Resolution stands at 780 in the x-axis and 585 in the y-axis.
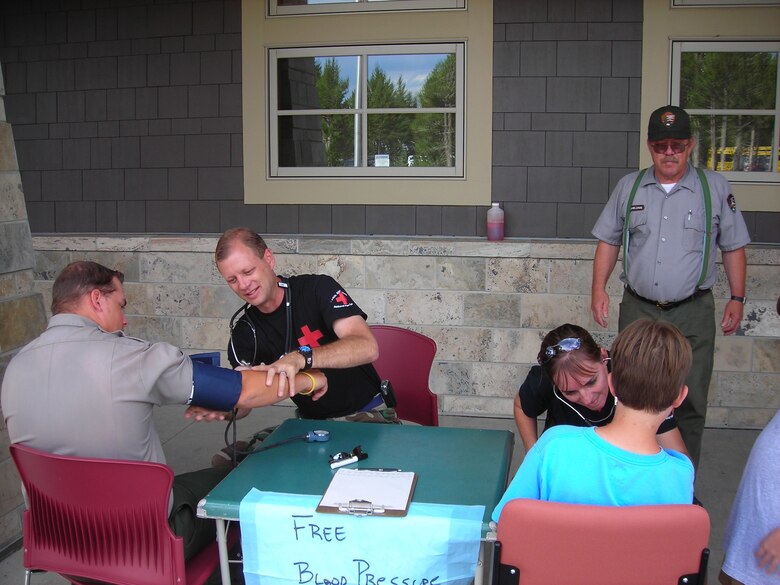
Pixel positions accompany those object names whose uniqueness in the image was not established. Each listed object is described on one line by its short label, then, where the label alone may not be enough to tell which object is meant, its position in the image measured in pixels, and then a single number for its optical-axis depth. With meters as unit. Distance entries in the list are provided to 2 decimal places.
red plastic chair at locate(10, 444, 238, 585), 1.91
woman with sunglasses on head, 2.35
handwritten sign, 1.87
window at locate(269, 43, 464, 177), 4.93
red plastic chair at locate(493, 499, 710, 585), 1.57
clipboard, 1.89
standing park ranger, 3.41
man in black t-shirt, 2.73
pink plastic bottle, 4.76
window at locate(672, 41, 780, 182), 4.65
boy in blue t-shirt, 1.74
